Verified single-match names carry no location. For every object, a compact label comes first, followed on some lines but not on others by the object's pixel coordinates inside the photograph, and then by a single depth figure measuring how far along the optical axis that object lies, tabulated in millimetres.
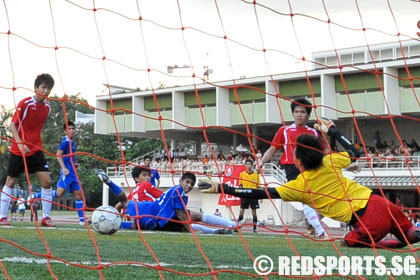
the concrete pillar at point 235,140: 38150
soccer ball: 7383
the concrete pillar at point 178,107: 34219
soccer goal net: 5195
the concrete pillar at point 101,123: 38731
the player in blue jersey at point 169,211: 9099
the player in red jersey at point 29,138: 7864
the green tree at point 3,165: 47356
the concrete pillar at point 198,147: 40156
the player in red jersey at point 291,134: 7934
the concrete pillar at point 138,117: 34062
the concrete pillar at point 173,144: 41344
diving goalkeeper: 5703
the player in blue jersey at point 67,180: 10402
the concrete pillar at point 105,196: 38378
